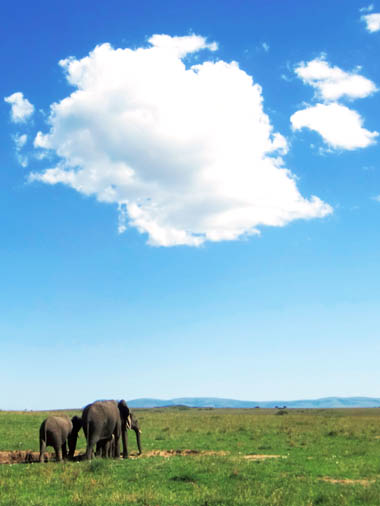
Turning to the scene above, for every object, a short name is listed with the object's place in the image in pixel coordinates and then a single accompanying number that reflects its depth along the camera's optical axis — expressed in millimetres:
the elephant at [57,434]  23094
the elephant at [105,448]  23875
